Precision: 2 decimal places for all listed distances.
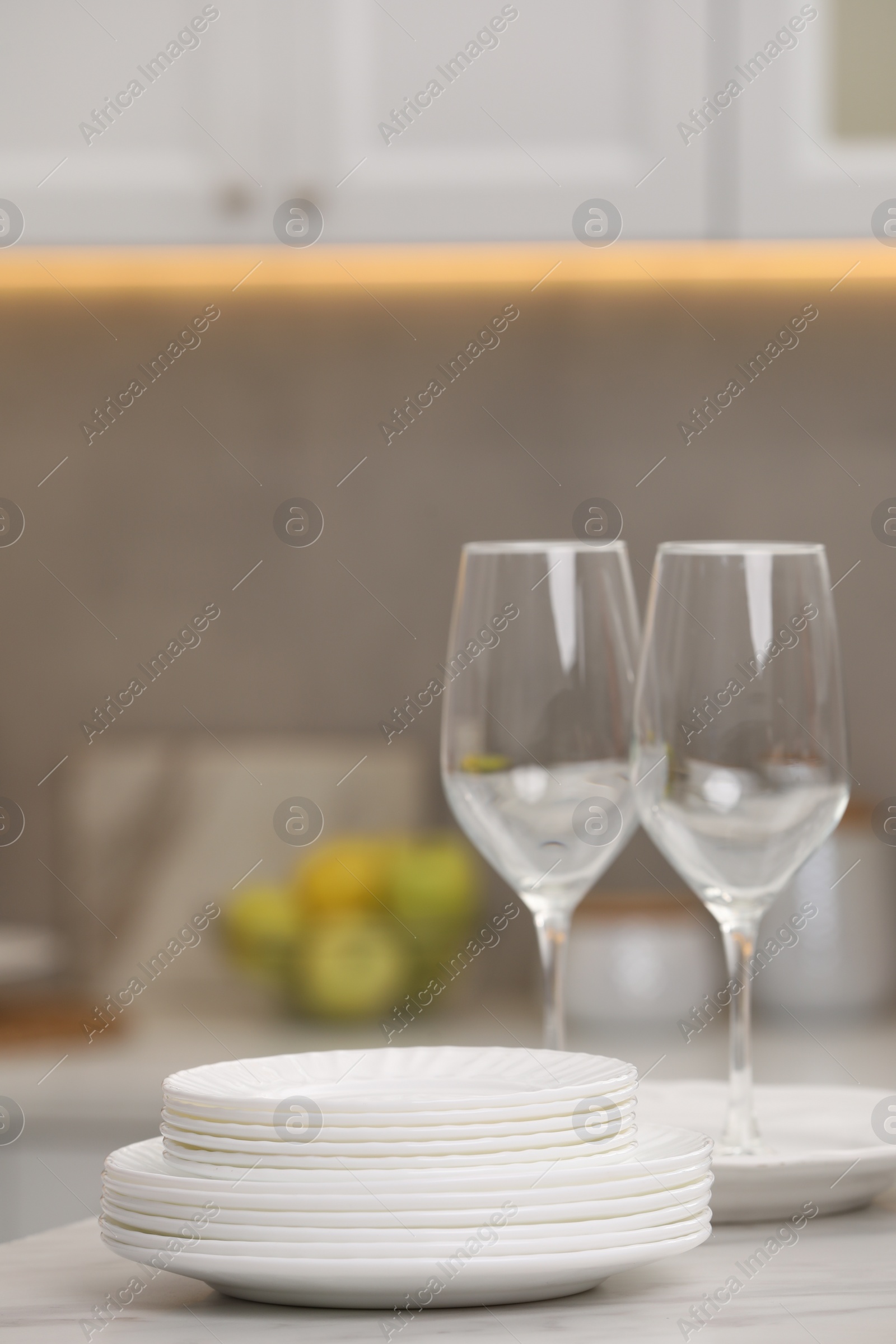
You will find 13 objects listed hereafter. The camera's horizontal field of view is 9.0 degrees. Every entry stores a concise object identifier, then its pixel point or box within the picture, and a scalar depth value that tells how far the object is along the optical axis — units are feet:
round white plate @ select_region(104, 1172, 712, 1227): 6.78
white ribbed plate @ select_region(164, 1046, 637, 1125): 6.84
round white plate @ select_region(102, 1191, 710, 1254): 6.77
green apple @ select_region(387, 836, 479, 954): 14.02
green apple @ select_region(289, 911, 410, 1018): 13.81
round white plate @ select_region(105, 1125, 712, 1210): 6.79
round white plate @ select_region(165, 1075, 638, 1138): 6.82
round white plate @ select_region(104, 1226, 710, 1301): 6.75
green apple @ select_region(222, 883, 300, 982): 14.26
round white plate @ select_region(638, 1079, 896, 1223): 7.26
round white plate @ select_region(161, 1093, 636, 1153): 6.82
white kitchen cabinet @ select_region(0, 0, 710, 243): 12.27
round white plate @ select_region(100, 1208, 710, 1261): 6.75
